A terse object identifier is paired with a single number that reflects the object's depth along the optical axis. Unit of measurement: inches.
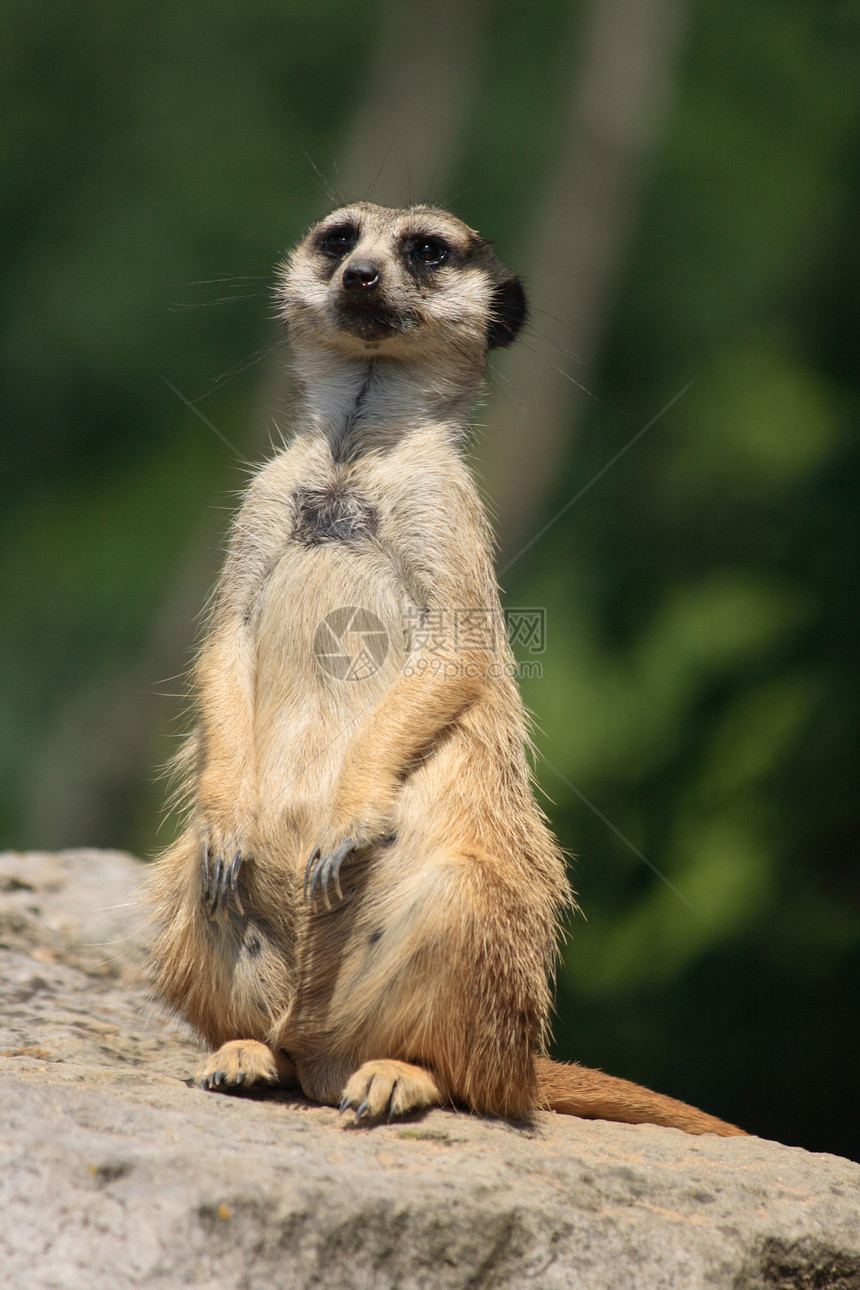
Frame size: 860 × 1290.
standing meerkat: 210.8
